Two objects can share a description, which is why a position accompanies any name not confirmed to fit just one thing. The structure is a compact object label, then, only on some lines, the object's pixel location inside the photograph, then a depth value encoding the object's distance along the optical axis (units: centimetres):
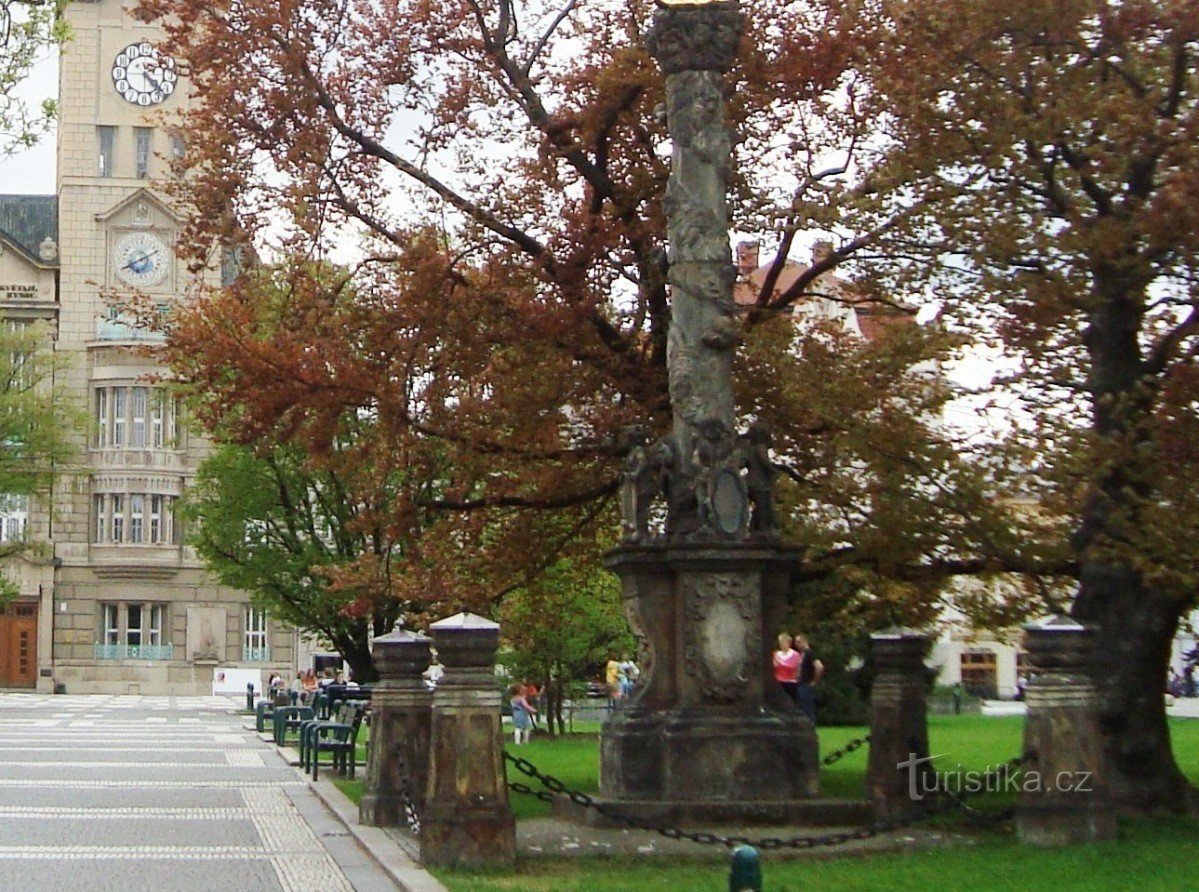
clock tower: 6950
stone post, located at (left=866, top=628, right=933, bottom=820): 1636
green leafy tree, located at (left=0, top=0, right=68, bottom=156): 2138
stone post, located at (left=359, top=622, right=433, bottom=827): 1677
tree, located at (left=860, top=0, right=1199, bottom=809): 1595
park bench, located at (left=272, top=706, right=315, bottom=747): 3144
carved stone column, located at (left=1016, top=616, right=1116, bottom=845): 1402
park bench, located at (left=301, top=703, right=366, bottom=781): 2328
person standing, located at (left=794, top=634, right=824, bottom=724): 2384
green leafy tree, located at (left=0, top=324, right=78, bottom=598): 5984
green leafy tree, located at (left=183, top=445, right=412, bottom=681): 3966
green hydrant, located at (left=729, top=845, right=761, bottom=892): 830
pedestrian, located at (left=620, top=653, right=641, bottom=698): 3947
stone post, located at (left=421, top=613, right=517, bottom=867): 1338
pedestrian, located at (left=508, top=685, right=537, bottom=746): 3344
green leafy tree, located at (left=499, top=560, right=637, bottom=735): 3100
